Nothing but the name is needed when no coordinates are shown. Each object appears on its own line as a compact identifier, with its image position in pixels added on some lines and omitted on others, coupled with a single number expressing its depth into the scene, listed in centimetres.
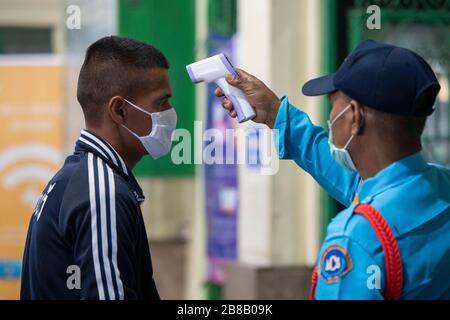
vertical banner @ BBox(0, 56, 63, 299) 1309
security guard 403
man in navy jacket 461
